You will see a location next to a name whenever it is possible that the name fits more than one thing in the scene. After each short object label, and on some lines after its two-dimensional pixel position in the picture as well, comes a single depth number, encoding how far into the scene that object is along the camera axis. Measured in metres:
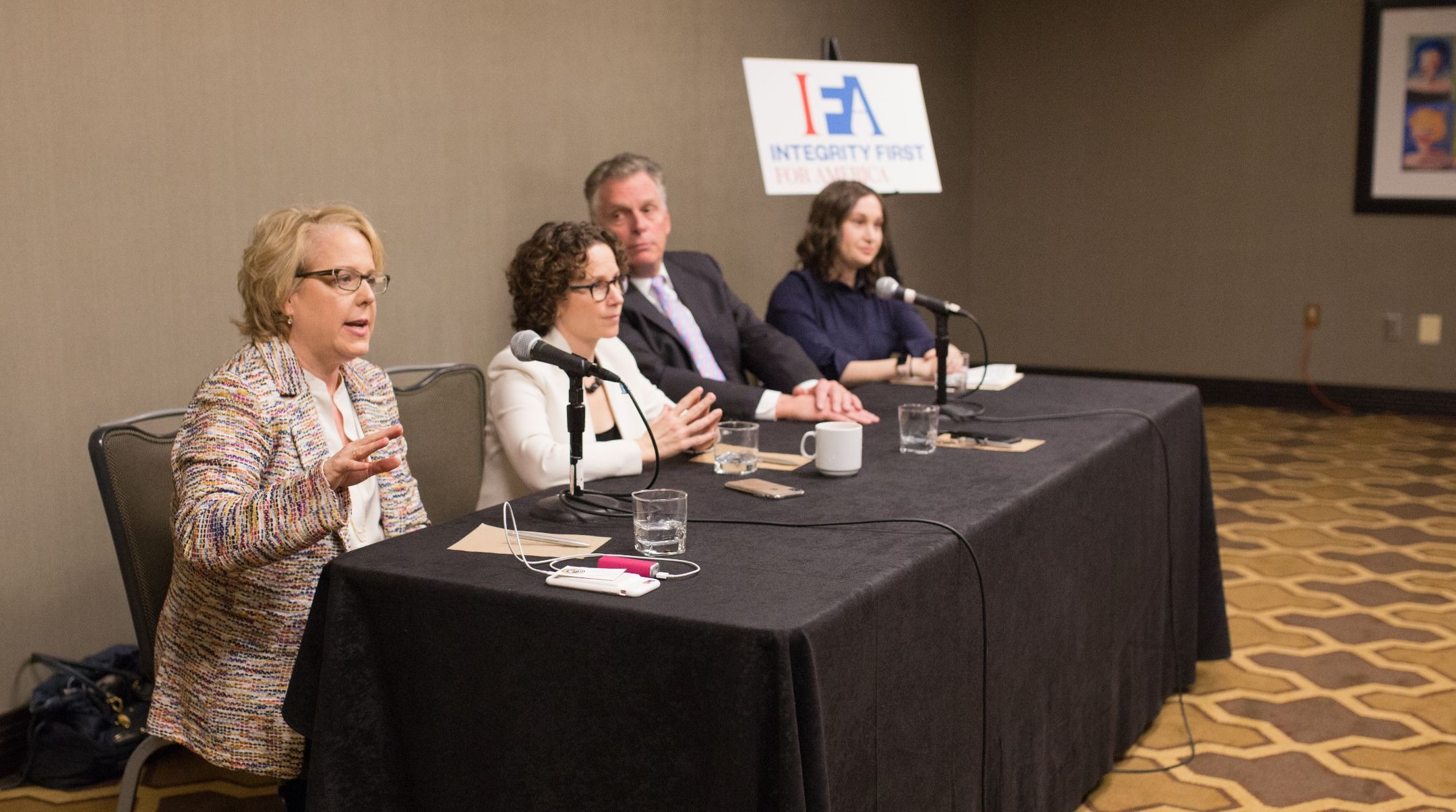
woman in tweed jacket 2.01
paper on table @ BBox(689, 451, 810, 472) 2.62
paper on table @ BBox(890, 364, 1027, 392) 3.61
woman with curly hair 2.59
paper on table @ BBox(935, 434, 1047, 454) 2.77
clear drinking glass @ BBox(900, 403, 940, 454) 2.73
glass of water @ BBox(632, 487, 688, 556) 1.98
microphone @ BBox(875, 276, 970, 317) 3.10
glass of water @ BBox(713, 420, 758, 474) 2.56
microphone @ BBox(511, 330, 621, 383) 2.14
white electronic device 1.78
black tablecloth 1.67
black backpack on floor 2.90
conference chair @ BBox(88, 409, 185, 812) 2.26
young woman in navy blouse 4.12
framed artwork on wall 6.89
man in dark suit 3.24
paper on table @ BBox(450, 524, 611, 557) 2.01
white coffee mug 2.49
